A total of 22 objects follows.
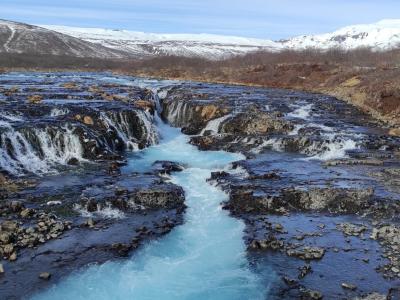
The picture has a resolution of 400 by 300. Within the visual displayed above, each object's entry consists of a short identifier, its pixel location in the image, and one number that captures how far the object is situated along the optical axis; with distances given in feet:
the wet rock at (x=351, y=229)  48.71
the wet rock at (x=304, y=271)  40.65
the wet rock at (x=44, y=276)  39.74
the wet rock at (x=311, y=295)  37.22
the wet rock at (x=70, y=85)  134.82
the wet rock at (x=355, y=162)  72.43
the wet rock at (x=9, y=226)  46.78
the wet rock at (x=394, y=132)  93.50
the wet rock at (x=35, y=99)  98.57
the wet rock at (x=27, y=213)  50.55
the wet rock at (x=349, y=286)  38.54
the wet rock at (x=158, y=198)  57.31
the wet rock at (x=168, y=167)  71.59
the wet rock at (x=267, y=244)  46.03
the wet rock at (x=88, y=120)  87.06
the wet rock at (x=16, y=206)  51.80
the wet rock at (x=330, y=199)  55.68
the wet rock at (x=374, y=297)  36.69
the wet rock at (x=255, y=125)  96.37
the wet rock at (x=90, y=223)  50.19
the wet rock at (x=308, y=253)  43.83
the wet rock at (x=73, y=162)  73.48
